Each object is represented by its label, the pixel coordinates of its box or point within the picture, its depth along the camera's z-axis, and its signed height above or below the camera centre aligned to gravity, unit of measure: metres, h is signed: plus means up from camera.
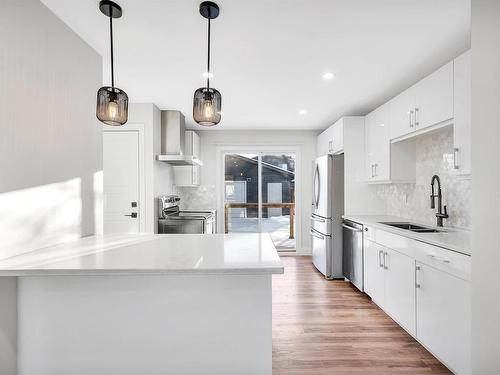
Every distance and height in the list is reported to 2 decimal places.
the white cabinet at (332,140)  4.05 +0.73
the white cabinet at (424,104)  2.27 +0.74
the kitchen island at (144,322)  1.50 -0.69
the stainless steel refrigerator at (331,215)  3.99 -0.38
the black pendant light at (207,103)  1.72 +0.50
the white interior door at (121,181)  3.70 +0.09
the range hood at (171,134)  4.03 +0.74
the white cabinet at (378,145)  3.29 +0.51
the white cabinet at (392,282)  2.39 -0.87
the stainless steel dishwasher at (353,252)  3.42 -0.80
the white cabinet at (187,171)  4.70 +0.27
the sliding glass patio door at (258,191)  5.44 -0.06
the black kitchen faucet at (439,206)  2.73 -0.18
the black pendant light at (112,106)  1.61 +0.46
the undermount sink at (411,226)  2.83 -0.41
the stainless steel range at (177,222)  3.75 -0.44
